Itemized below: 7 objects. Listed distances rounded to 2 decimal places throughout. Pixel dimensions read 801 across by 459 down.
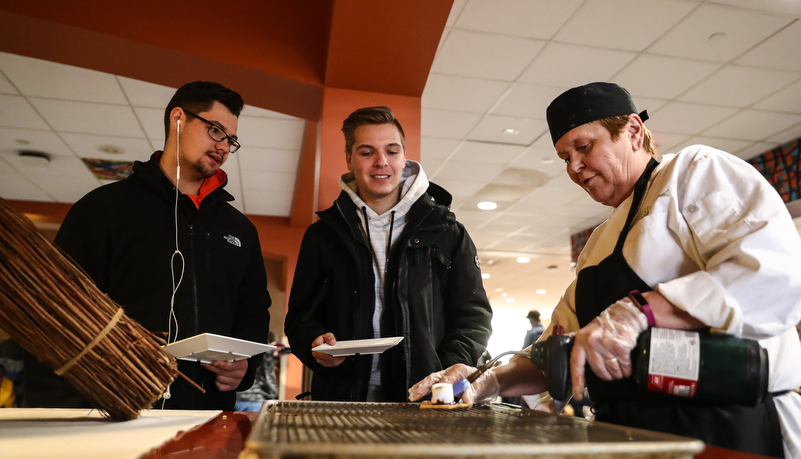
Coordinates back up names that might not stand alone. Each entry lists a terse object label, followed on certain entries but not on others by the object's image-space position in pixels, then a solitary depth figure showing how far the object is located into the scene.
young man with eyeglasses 1.68
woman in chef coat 0.94
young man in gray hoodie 1.70
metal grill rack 0.45
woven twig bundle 0.73
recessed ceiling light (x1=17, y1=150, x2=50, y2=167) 5.63
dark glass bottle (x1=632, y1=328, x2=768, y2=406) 0.85
